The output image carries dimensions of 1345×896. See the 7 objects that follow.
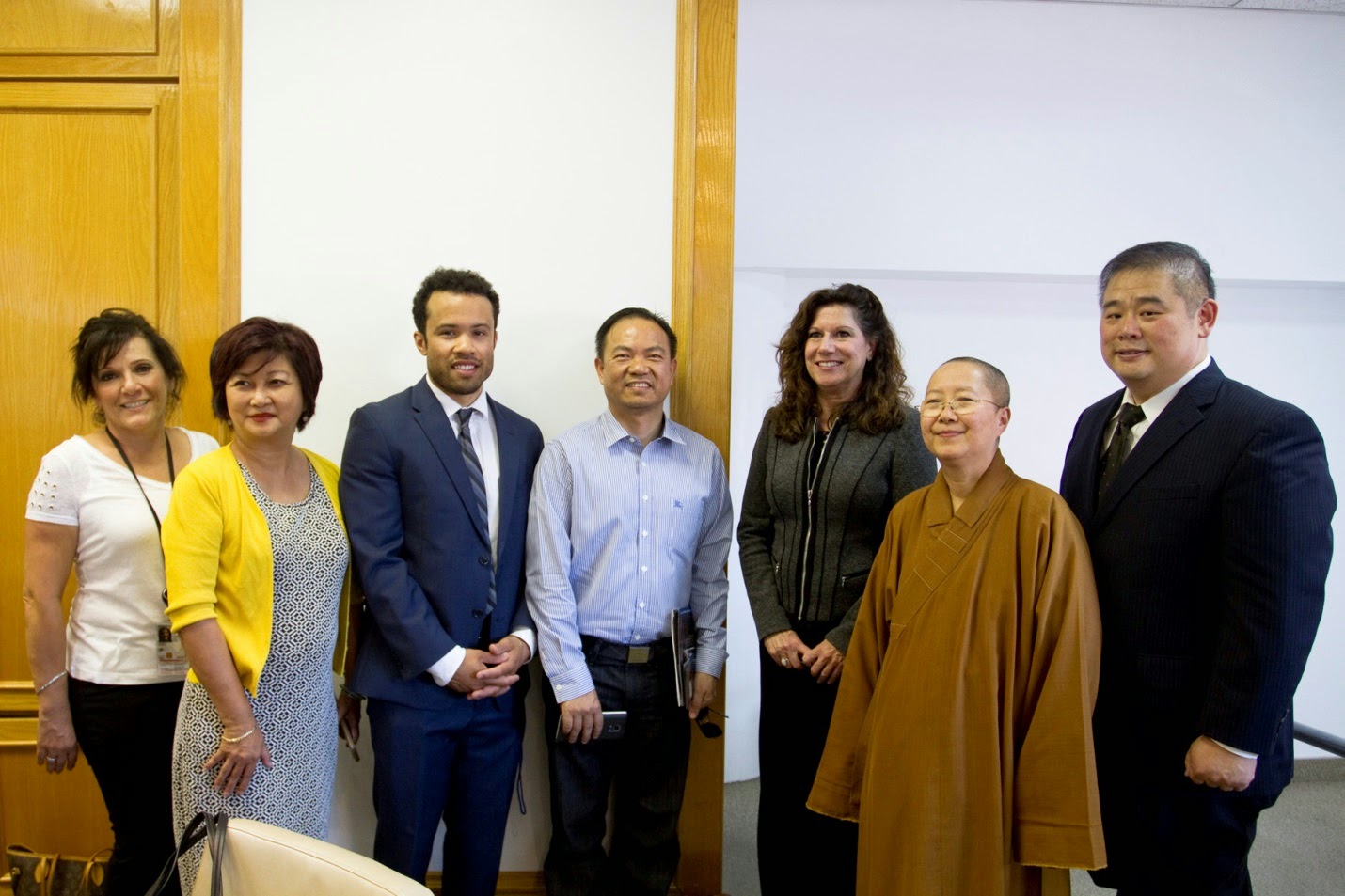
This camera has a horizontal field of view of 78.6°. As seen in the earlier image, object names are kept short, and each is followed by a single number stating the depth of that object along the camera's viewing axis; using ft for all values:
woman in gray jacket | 6.56
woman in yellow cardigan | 5.27
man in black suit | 4.74
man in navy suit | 6.25
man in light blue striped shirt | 6.70
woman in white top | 5.99
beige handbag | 3.85
